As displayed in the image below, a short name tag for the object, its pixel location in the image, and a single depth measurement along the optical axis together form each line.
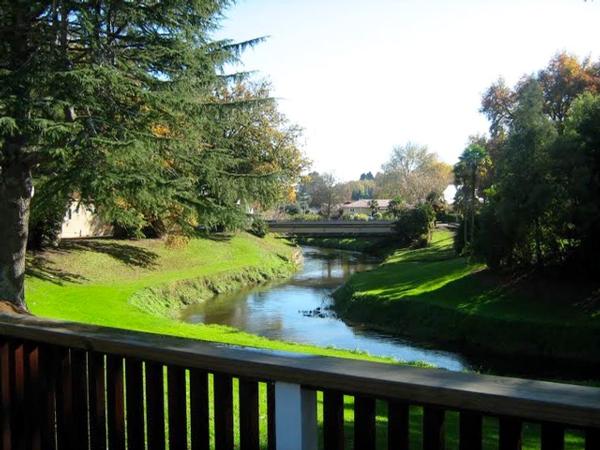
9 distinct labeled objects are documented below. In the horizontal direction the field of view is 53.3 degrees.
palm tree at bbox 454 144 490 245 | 43.88
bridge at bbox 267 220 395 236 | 57.28
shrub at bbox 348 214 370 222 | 90.19
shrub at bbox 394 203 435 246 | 50.09
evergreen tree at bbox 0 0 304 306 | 10.00
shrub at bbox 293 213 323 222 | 83.66
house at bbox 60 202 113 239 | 34.69
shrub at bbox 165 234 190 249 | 23.73
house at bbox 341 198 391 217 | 117.44
